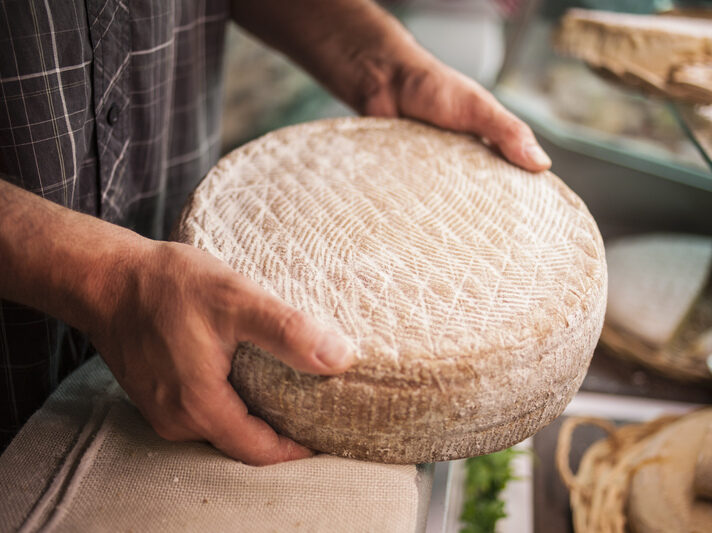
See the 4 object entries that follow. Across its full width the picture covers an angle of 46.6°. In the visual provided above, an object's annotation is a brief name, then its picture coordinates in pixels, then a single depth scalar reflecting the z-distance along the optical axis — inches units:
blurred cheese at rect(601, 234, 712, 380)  31.9
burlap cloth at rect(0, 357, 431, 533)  16.9
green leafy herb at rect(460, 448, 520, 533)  24.1
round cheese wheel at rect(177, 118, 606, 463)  16.4
